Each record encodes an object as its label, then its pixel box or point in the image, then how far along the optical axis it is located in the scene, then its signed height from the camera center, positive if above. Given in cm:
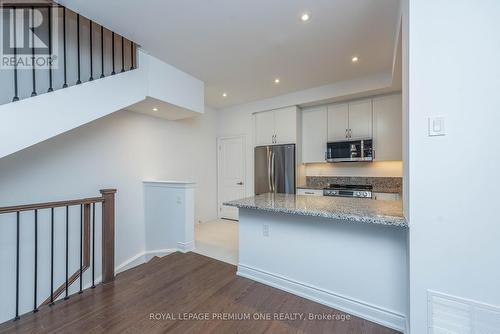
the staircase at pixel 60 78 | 189 +113
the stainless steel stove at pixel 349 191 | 358 -40
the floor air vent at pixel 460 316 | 125 -90
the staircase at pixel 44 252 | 230 -96
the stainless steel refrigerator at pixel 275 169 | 429 -1
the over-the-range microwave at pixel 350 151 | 378 +31
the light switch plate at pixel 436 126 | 133 +26
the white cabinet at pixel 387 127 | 361 +69
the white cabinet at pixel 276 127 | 438 +90
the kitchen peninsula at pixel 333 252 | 170 -78
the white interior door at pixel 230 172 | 511 -8
